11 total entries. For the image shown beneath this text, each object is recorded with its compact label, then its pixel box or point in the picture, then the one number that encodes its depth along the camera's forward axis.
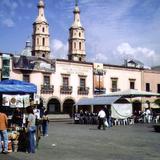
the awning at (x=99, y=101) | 34.22
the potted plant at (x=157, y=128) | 23.00
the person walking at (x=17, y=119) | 17.08
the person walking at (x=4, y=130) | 13.30
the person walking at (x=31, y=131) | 13.55
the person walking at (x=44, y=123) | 20.09
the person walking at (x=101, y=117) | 25.91
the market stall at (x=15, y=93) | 17.75
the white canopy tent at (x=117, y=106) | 33.62
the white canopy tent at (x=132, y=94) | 36.32
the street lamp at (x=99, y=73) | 52.38
